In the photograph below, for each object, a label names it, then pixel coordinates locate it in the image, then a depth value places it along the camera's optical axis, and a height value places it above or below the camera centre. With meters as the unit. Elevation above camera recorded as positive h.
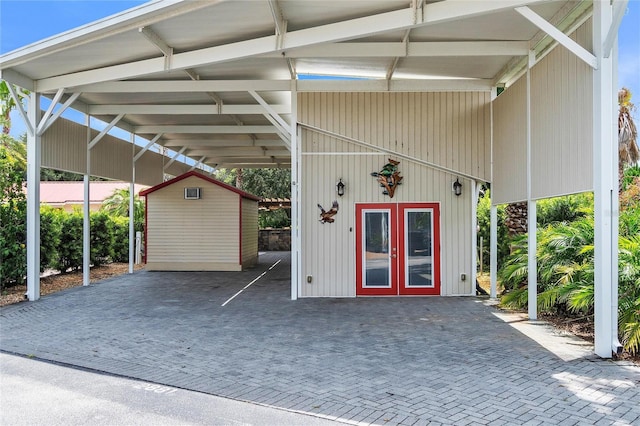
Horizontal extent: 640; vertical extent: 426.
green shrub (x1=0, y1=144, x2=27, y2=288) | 9.91 -0.05
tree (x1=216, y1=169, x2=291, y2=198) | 30.88 +2.20
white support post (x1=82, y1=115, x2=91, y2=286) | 11.76 -0.08
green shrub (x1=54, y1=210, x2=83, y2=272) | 13.16 -0.66
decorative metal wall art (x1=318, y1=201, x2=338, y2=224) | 10.12 +0.05
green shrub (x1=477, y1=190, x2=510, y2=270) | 12.23 -0.38
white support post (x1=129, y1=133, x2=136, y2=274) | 14.70 +0.28
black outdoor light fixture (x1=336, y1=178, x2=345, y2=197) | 10.11 +0.60
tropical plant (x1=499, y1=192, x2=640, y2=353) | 5.87 -0.85
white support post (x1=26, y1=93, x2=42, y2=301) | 9.50 +0.28
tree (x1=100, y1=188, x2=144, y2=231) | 20.16 +0.58
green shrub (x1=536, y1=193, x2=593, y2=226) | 10.73 +0.20
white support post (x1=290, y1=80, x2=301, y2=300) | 9.72 +0.33
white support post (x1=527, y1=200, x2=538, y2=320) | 7.56 -0.53
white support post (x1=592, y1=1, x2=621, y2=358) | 5.47 +0.31
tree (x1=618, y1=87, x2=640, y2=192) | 13.30 +2.31
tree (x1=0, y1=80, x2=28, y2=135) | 11.05 +2.81
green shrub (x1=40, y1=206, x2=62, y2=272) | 11.52 -0.45
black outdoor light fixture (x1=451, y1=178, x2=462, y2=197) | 10.15 +0.62
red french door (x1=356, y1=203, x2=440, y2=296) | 10.10 -0.65
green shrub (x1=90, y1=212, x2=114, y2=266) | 14.94 -0.62
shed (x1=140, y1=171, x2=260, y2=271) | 15.29 -0.27
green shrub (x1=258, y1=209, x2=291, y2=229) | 27.53 -0.09
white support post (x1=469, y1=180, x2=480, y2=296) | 10.15 -0.51
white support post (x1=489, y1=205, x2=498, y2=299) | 9.88 -0.74
